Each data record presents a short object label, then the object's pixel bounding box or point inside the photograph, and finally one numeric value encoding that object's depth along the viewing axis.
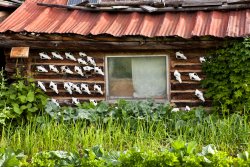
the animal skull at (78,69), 10.36
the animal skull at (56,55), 10.38
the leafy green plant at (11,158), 6.78
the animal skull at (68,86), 10.41
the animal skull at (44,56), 10.41
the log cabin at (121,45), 9.69
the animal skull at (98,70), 10.30
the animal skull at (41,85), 10.46
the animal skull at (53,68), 10.45
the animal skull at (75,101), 10.39
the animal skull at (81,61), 10.29
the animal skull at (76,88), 10.42
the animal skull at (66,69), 10.42
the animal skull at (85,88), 10.38
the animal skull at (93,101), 10.23
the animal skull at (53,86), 10.48
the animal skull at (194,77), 9.90
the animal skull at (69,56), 10.35
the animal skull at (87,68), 10.30
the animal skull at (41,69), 10.48
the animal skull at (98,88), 10.31
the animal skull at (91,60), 10.26
